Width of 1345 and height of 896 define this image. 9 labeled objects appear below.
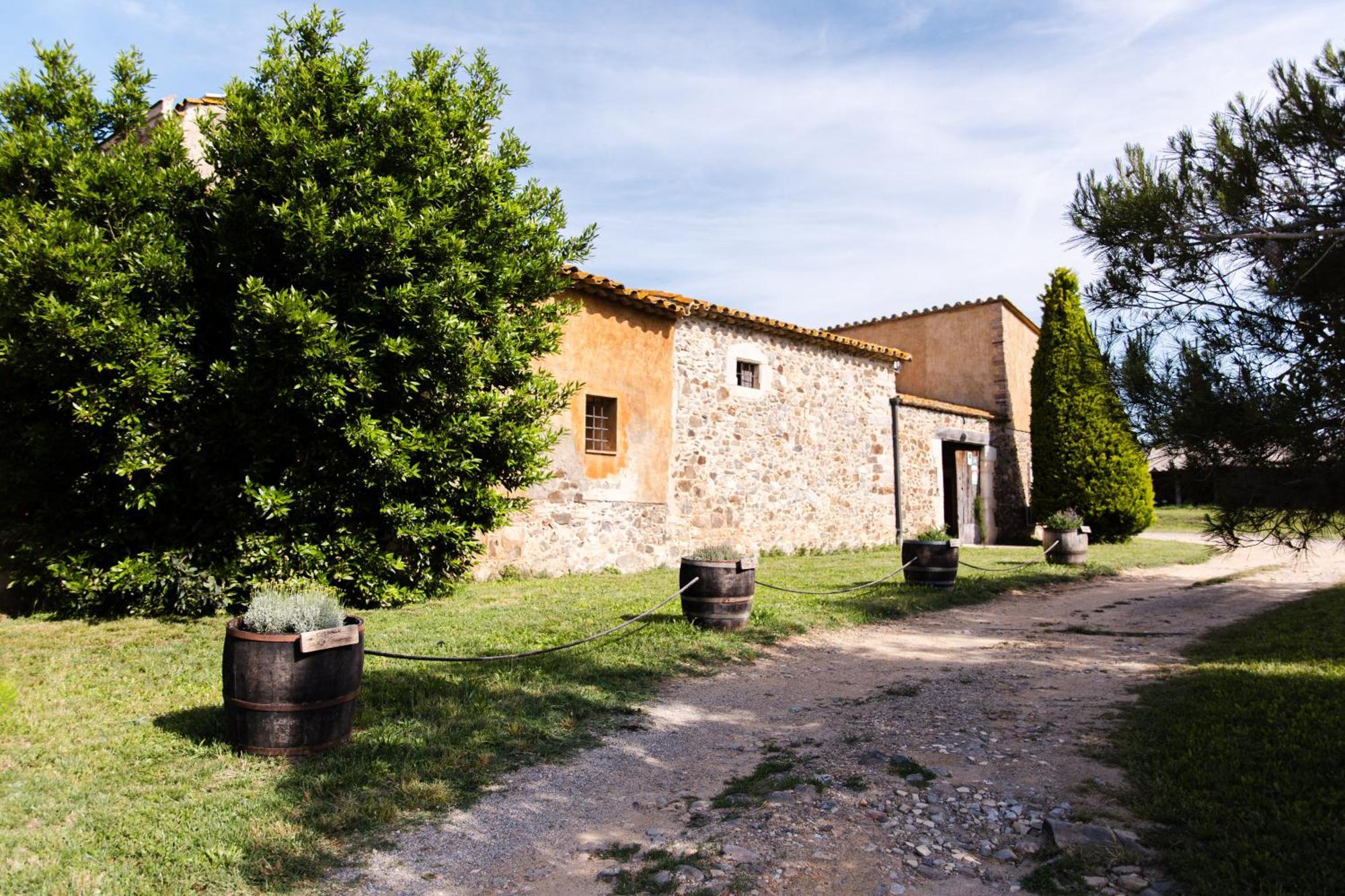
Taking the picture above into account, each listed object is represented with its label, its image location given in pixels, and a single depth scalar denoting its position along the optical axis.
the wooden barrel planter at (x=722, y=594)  7.28
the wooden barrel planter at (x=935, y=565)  10.16
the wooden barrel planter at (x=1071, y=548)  13.16
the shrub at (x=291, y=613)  4.20
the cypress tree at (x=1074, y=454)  17.50
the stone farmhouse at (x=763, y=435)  11.49
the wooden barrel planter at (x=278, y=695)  4.05
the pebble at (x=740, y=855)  3.10
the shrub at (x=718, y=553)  7.54
